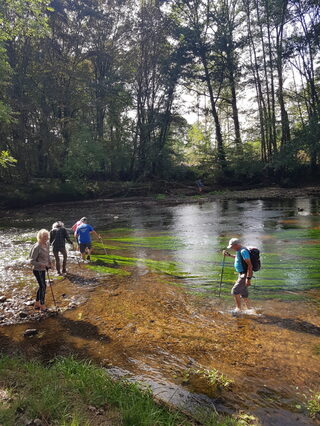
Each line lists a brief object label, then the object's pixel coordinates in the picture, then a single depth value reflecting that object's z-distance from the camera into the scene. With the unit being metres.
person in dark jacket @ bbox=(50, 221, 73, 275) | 10.51
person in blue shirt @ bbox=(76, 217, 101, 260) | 11.97
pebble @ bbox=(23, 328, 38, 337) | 6.42
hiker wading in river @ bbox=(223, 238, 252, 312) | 7.29
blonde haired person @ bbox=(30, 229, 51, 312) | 7.53
